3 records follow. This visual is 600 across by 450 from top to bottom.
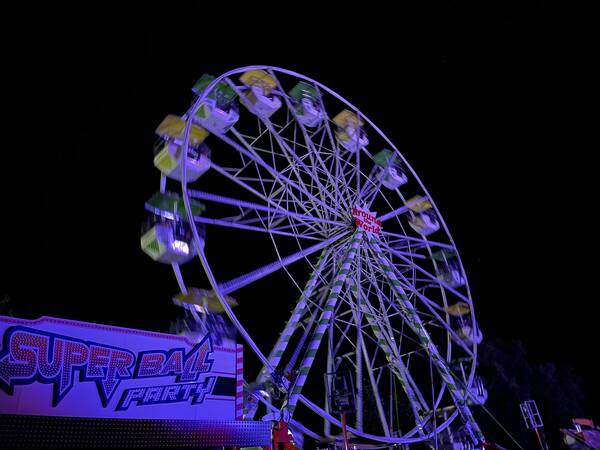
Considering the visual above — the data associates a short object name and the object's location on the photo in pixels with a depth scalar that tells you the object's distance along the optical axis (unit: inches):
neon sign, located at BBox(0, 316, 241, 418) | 232.1
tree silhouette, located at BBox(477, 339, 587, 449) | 1015.6
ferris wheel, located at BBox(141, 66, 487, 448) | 426.0
